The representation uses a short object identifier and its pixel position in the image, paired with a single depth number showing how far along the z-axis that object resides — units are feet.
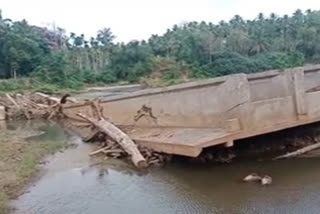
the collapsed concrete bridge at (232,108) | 31.99
